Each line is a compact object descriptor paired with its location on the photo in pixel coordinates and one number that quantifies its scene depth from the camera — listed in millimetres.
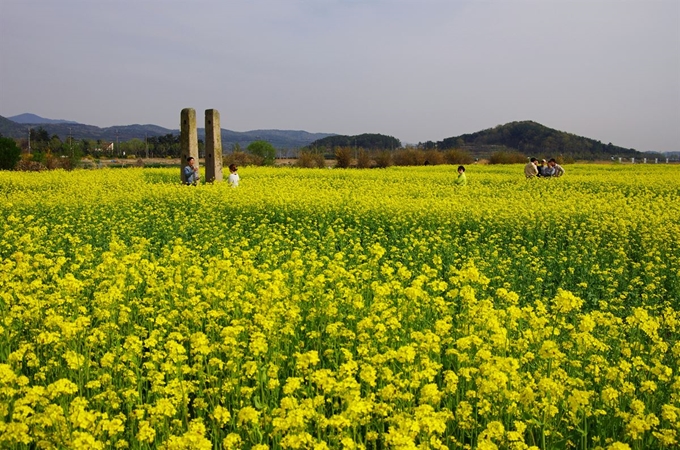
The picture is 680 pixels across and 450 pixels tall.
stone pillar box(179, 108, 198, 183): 22391
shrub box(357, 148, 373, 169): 44594
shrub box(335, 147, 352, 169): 45406
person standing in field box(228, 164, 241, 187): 18777
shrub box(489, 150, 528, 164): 48875
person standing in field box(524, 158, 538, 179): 24891
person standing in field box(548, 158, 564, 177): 26047
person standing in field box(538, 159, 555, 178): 25844
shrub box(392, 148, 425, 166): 48156
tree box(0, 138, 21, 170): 34281
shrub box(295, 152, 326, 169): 43438
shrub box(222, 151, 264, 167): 45312
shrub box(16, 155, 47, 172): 34675
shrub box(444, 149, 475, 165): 49469
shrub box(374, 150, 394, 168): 45625
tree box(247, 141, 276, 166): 55112
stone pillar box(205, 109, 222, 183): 22672
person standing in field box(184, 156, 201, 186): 19969
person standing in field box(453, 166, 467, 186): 20956
